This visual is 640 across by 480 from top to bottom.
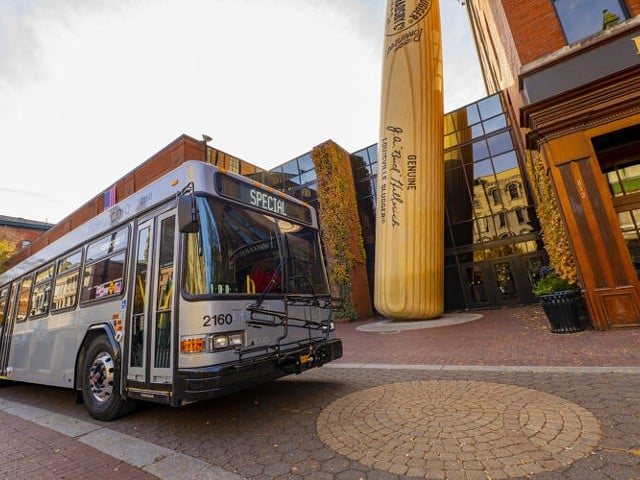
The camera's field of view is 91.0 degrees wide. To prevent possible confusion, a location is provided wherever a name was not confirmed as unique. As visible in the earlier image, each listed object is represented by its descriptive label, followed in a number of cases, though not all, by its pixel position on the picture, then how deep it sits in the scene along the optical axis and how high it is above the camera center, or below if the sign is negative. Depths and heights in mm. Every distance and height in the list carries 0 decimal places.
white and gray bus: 3361 +351
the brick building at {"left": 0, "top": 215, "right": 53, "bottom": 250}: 34741 +13002
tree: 28238 +7933
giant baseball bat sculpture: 12430 +5350
